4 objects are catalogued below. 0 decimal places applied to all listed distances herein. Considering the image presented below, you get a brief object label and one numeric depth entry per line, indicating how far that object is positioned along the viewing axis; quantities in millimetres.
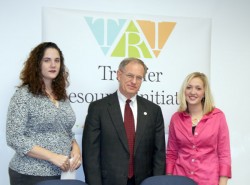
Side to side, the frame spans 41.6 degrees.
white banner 2877
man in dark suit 2293
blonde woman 2414
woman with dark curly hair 2031
